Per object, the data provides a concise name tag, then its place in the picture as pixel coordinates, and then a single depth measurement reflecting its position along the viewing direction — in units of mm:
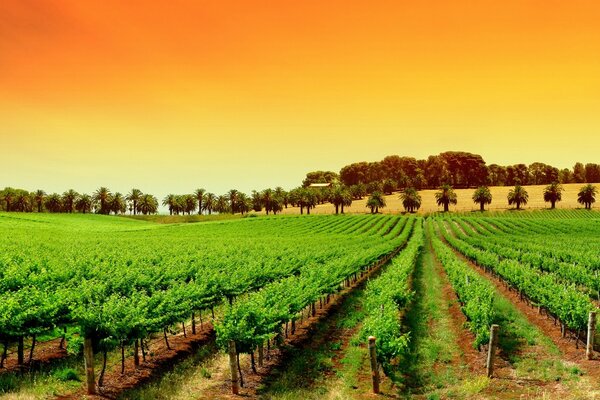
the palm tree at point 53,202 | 162750
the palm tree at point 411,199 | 149238
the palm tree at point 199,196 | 170875
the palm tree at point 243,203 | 165000
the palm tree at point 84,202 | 165375
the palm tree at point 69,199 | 163875
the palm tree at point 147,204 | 168000
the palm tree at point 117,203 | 166625
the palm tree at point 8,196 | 155625
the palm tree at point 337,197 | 151250
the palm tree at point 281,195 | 161875
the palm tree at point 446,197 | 147125
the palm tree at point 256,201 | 167388
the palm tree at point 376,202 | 148875
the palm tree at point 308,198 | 157375
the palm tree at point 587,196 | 137125
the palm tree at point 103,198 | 165375
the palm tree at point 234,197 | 165625
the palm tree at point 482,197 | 144000
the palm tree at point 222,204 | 176125
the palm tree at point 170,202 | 172375
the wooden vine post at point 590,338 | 18000
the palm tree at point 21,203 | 158125
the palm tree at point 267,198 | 158625
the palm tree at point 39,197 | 162625
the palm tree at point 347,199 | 154075
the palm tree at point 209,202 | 173000
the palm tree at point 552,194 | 141875
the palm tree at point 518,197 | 142125
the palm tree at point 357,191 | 195125
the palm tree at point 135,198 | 167000
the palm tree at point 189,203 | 171500
